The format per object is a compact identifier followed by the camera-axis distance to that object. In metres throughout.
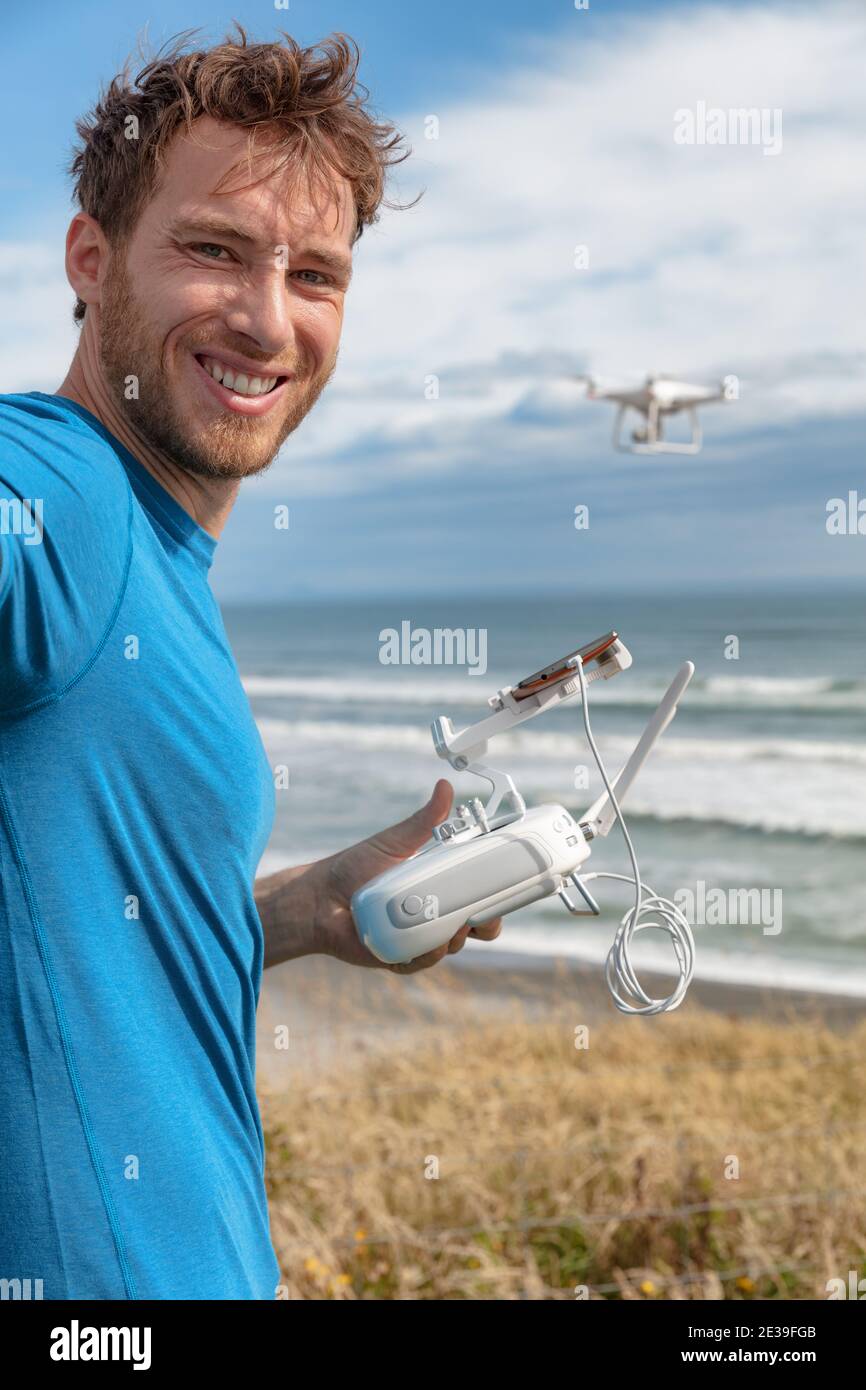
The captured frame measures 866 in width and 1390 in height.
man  1.01
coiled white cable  1.51
